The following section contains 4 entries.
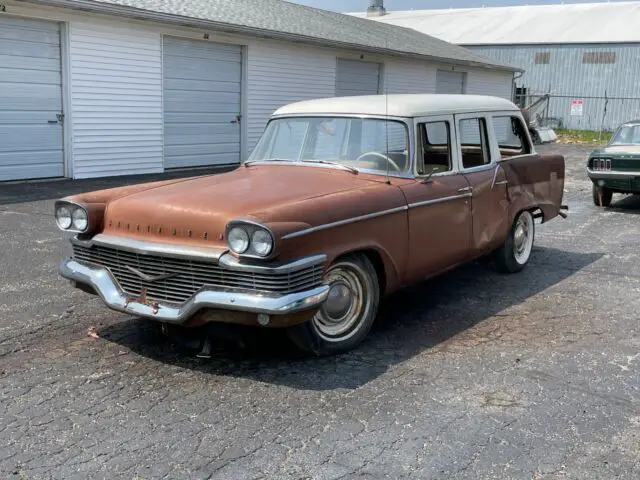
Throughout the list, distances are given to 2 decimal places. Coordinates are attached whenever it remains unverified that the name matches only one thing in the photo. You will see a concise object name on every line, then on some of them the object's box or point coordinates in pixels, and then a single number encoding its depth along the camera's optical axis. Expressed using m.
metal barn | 31.91
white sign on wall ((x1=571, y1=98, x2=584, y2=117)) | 31.91
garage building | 11.78
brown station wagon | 3.98
